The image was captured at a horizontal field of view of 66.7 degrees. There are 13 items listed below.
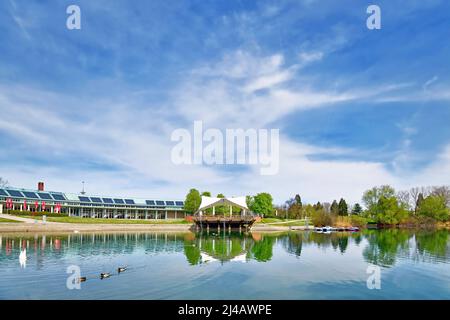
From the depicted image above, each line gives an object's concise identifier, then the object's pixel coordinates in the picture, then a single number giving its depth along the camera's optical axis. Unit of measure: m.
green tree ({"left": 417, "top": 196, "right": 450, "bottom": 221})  94.19
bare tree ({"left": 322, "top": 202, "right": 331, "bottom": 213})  131.50
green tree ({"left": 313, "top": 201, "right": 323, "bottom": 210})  120.31
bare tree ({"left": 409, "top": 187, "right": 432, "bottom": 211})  109.31
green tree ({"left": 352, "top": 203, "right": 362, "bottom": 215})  116.38
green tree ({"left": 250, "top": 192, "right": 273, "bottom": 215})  98.44
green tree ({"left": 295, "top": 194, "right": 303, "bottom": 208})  125.38
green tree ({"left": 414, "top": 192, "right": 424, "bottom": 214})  102.24
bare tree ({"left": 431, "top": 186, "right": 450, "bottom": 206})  101.62
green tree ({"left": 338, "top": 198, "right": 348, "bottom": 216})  114.50
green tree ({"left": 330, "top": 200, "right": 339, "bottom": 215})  116.65
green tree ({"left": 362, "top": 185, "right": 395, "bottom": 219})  92.50
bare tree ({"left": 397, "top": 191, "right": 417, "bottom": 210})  101.59
